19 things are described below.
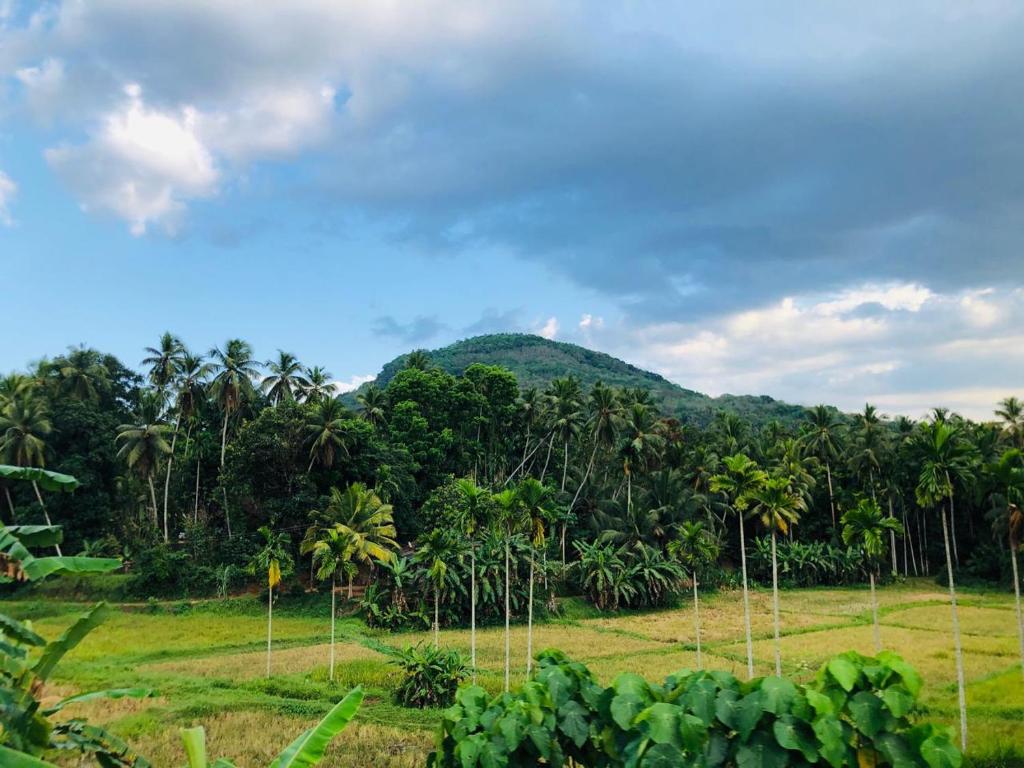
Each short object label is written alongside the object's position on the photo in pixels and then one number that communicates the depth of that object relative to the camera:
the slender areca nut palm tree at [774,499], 24.19
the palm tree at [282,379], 53.88
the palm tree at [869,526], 22.75
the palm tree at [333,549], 28.45
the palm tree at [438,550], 29.23
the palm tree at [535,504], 26.42
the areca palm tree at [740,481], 25.05
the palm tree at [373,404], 55.01
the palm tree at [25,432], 42.44
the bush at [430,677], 22.58
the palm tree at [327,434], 43.69
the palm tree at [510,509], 26.22
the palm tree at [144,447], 44.16
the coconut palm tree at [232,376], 48.41
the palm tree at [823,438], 57.59
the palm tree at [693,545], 28.97
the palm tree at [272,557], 29.05
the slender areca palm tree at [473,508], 28.21
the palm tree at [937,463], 20.34
